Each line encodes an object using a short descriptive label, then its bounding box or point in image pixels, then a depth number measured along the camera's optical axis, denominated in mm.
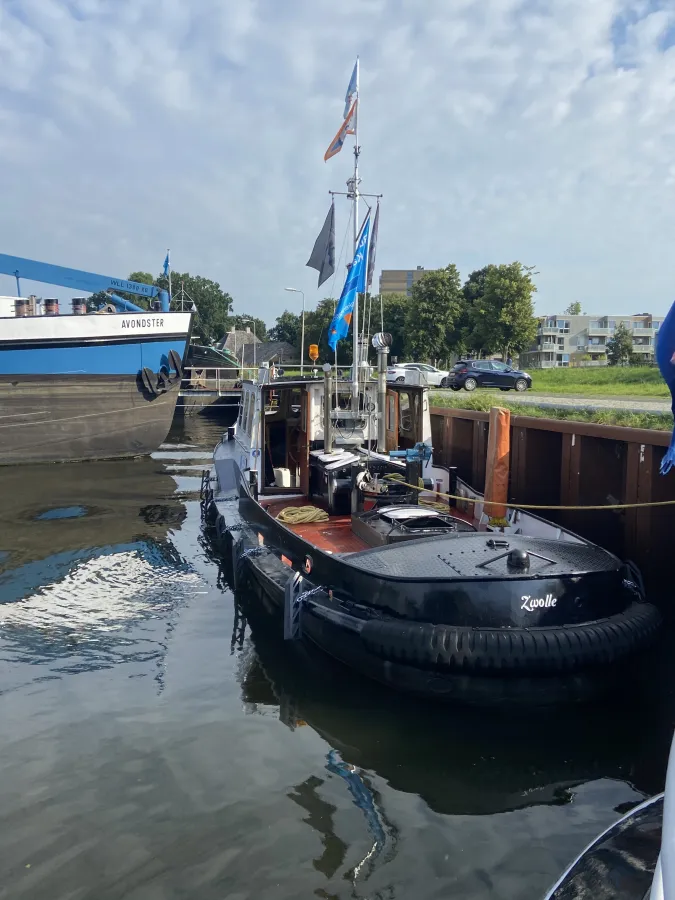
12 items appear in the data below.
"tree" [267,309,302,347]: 65312
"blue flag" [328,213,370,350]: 8719
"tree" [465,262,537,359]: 34594
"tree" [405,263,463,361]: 37594
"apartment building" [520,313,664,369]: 80000
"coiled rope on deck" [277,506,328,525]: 7672
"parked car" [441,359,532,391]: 23406
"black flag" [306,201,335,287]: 9242
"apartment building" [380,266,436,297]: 123312
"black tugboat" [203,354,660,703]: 4949
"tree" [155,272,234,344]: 73875
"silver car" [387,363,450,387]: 26055
